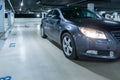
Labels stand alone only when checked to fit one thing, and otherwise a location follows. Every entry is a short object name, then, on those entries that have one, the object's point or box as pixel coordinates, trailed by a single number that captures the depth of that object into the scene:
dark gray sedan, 1.97
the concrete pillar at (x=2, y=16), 4.91
